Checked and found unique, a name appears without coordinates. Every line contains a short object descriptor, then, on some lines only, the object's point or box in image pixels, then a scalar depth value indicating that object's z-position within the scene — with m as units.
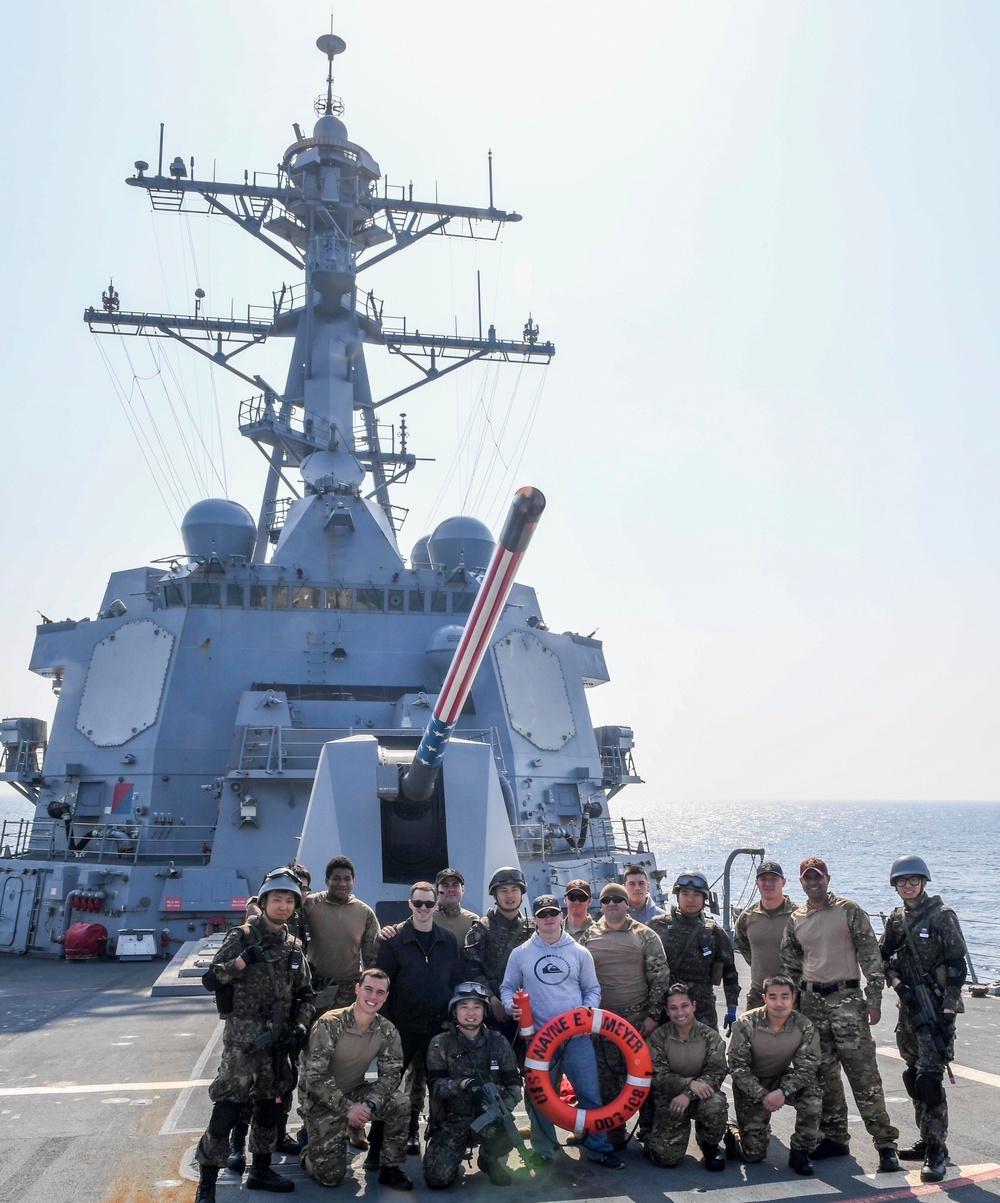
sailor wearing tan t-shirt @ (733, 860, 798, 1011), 4.84
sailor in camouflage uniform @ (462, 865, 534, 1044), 4.66
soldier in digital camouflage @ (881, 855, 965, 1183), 4.23
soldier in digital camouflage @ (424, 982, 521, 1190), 4.01
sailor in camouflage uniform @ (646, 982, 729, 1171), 4.22
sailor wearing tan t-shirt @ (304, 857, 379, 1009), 4.73
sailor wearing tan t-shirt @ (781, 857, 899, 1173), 4.37
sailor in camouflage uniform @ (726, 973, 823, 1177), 4.24
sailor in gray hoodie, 4.30
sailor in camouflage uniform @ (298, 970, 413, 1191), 4.01
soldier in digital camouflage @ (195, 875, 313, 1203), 3.92
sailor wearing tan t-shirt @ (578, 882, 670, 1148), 4.49
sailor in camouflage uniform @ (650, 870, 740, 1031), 4.74
